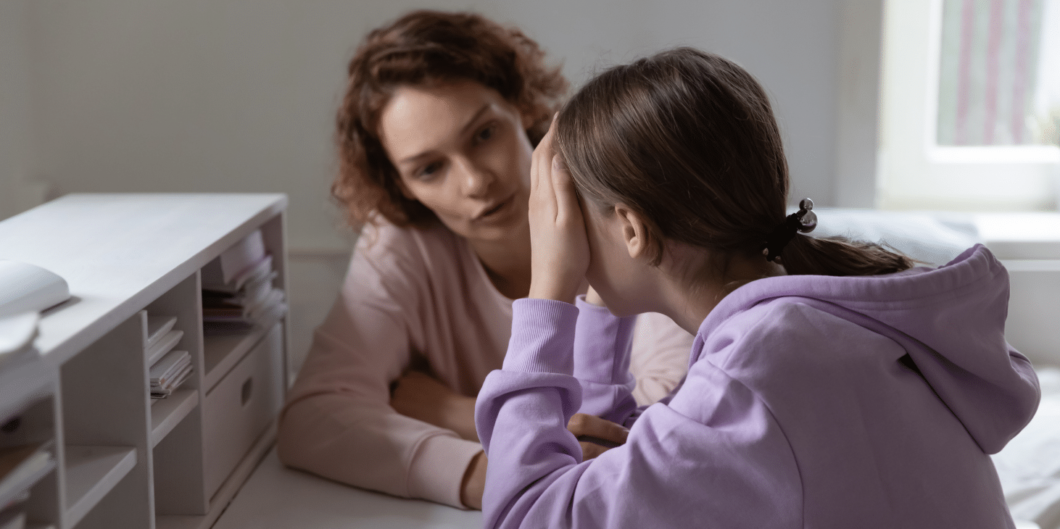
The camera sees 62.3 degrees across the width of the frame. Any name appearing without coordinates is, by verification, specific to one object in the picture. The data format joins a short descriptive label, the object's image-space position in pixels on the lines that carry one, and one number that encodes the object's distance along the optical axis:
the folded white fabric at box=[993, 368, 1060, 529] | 1.19
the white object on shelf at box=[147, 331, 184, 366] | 0.93
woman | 1.19
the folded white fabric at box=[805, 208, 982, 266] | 1.48
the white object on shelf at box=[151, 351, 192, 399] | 0.94
